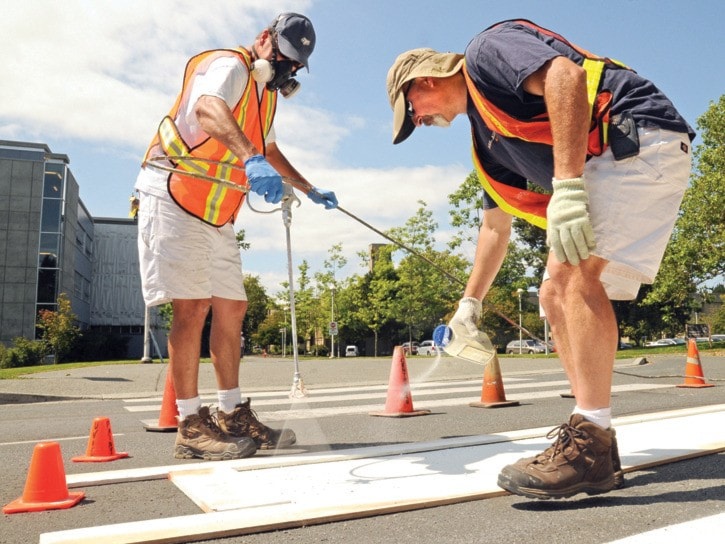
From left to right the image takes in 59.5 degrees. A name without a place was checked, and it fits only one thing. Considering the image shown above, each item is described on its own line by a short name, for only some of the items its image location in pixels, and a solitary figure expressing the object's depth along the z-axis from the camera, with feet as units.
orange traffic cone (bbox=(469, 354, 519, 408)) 19.36
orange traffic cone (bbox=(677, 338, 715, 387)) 24.24
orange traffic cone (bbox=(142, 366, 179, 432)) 15.48
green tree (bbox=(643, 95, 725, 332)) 77.82
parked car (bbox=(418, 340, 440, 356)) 171.73
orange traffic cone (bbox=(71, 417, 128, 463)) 10.89
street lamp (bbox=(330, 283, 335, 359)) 160.25
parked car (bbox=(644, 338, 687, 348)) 237.76
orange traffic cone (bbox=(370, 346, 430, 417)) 17.65
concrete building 123.24
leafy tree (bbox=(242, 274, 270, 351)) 188.85
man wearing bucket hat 6.79
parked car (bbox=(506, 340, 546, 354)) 175.73
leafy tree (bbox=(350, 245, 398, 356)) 156.46
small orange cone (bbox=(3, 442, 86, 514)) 7.18
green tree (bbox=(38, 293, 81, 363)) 103.60
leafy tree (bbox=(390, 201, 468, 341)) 111.86
